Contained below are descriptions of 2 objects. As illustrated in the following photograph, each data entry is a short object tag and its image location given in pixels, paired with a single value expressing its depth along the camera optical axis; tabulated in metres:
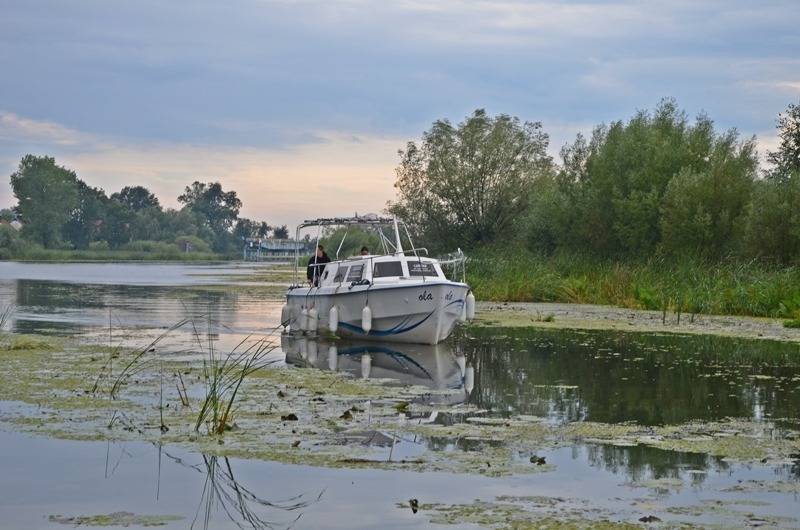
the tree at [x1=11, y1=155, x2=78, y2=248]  178.25
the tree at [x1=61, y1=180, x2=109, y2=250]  196.12
